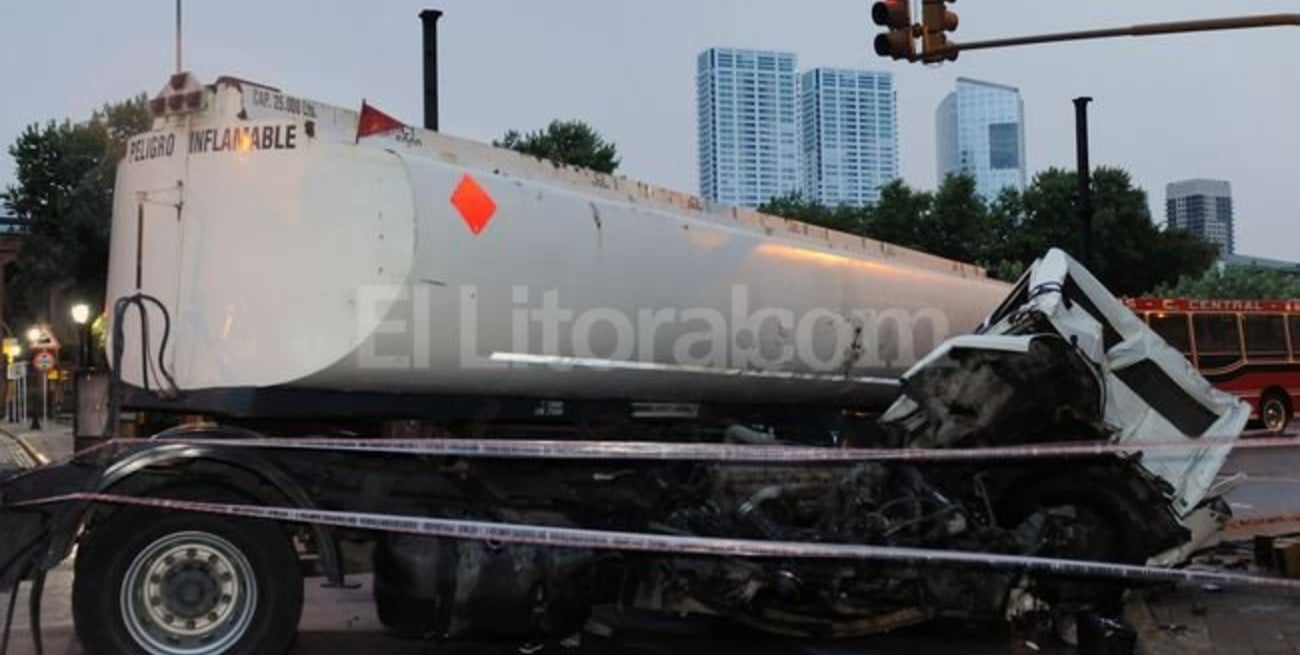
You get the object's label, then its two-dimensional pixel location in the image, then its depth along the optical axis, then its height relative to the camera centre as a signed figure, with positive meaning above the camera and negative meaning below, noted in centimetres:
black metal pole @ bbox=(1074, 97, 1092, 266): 2194 +380
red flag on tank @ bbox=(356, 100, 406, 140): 584 +129
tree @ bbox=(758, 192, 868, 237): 4222 +587
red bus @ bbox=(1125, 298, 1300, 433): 2527 +34
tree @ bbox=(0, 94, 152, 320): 3378 +610
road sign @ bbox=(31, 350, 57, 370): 2848 +44
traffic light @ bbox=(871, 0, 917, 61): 1279 +378
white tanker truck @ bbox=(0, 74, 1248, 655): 542 -33
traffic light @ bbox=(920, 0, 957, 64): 1278 +377
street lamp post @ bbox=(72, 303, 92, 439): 597 +13
